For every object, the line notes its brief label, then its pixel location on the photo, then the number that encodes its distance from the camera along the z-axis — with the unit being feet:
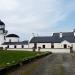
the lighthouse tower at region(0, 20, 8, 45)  144.65
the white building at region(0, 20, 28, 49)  138.49
